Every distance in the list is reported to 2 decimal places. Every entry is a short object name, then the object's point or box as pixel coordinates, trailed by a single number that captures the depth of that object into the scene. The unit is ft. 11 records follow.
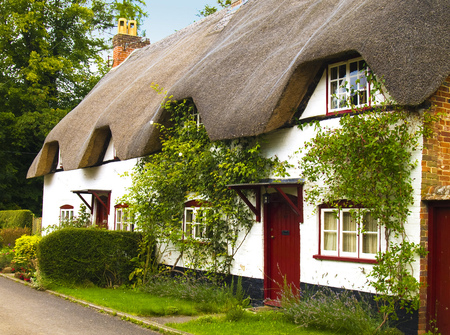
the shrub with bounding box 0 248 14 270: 52.47
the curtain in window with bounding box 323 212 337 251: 29.94
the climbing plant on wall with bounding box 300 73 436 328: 25.48
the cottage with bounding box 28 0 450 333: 25.49
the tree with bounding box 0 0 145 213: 88.63
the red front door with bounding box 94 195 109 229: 55.67
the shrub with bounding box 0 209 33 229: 76.54
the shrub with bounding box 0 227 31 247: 66.95
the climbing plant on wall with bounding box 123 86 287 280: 35.60
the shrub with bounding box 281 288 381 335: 25.68
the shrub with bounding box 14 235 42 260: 47.62
